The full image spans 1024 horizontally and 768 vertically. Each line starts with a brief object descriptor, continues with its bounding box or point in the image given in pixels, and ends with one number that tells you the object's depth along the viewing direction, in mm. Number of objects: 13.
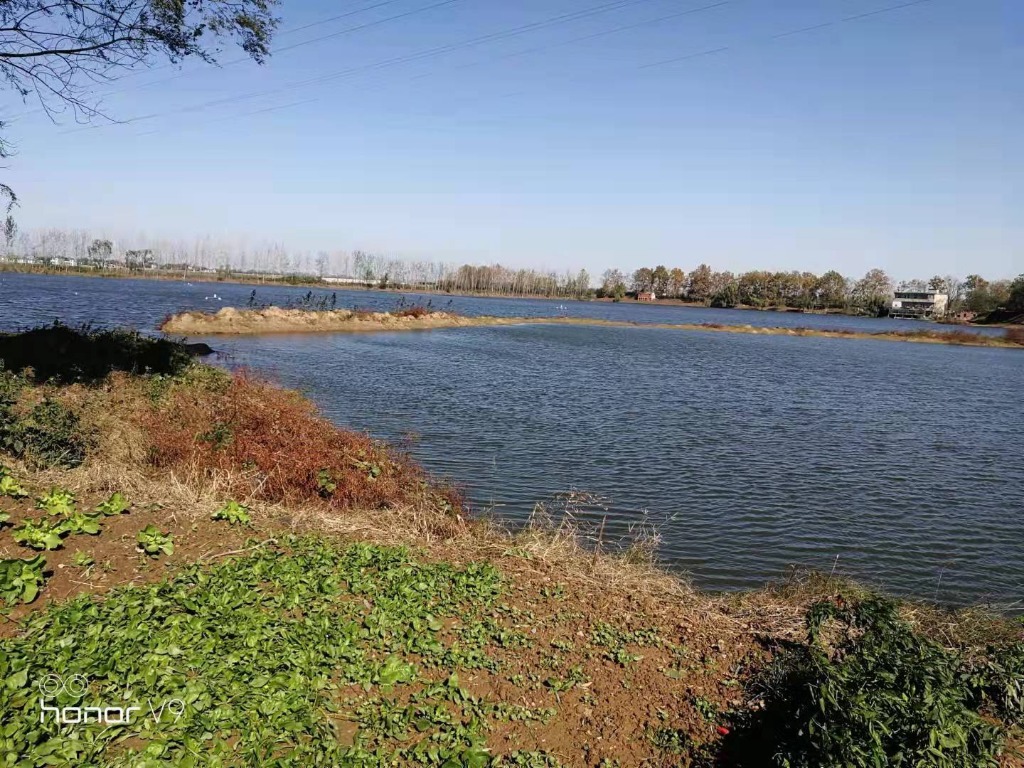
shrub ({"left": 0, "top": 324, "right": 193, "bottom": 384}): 15859
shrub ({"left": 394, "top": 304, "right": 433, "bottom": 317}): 70656
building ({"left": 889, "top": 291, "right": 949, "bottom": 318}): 171700
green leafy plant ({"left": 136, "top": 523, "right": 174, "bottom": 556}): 7055
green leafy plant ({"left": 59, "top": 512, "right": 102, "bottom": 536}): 7027
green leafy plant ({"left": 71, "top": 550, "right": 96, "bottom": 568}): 6586
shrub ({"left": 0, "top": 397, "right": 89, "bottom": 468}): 10398
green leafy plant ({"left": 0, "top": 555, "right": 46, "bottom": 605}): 5875
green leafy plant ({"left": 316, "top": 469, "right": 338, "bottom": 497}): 11148
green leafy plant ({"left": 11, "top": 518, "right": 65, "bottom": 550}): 6688
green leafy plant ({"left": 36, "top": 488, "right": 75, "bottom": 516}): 7293
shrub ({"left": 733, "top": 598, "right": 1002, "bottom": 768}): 4527
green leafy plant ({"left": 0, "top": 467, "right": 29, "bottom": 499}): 7625
